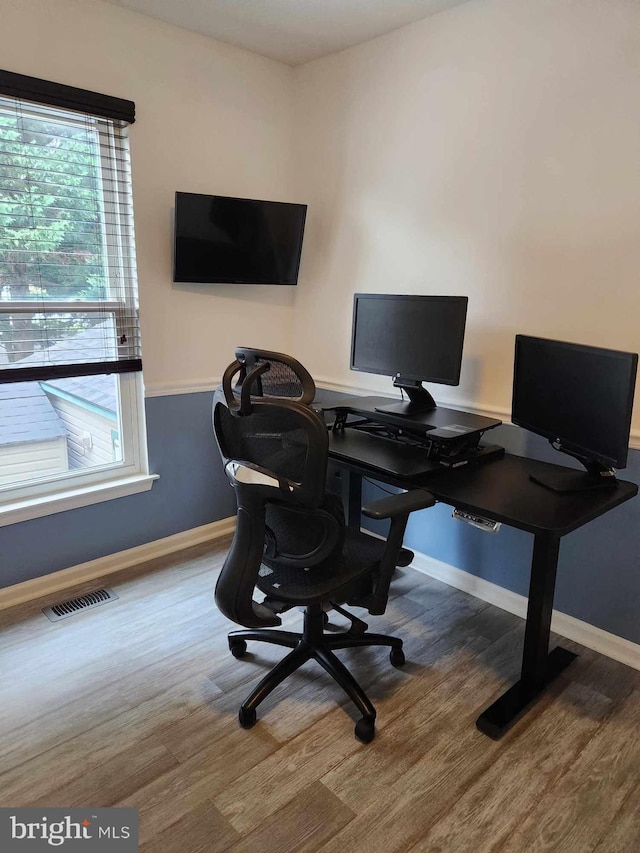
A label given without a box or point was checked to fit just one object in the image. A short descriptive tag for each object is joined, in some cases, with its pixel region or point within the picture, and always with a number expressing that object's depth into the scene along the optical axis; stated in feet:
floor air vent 8.10
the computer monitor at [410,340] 7.47
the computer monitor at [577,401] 5.60
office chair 4.99
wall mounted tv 8.98
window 7.68
